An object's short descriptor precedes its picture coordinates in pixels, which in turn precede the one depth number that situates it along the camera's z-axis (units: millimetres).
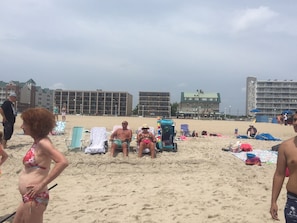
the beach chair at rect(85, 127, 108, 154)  6436
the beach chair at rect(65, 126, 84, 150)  6820
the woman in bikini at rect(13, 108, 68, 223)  1715
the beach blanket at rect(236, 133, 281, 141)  10751
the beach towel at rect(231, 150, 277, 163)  6070
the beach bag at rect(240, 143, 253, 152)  6920
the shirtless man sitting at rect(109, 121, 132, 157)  6277
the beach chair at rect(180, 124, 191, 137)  11524
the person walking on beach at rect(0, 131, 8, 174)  2756
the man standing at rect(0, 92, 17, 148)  5936
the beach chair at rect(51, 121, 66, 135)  9642
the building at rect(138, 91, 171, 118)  86995
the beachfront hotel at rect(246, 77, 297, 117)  82425
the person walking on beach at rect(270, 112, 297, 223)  1722
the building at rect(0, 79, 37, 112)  75218
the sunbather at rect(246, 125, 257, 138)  11339
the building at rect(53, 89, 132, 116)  88428
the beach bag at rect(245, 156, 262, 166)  5712
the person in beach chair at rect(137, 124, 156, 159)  6188
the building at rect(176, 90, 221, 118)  85248
